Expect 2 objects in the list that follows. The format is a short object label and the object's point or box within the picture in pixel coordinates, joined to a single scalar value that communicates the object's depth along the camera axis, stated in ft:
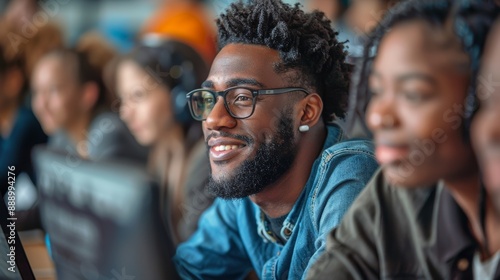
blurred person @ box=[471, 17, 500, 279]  2.59
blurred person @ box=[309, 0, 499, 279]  2.65
